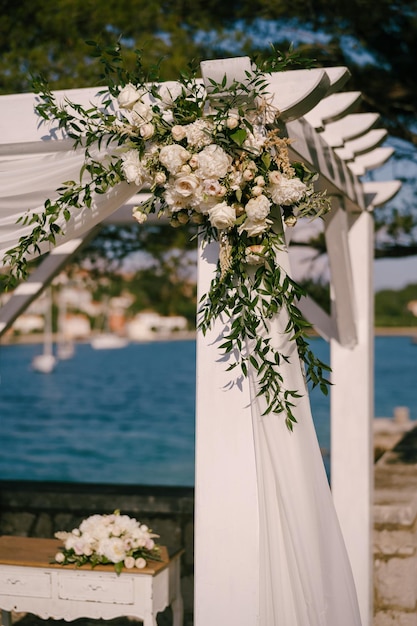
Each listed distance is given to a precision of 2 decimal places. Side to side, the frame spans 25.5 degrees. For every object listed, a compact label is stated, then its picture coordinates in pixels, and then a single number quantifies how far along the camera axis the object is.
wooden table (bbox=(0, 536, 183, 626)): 3.87
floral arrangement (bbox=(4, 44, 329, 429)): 2.60
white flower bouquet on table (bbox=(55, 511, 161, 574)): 3.94
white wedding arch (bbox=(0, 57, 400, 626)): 2.79
